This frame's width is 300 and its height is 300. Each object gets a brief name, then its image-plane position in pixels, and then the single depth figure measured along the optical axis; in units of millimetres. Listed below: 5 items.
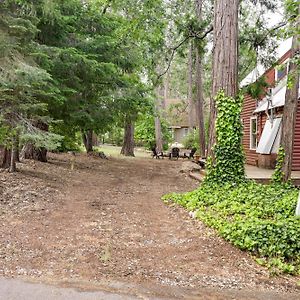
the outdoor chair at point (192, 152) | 21466
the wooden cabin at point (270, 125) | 13992
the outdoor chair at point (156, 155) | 22738
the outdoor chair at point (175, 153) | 22562
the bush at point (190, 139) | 30606
